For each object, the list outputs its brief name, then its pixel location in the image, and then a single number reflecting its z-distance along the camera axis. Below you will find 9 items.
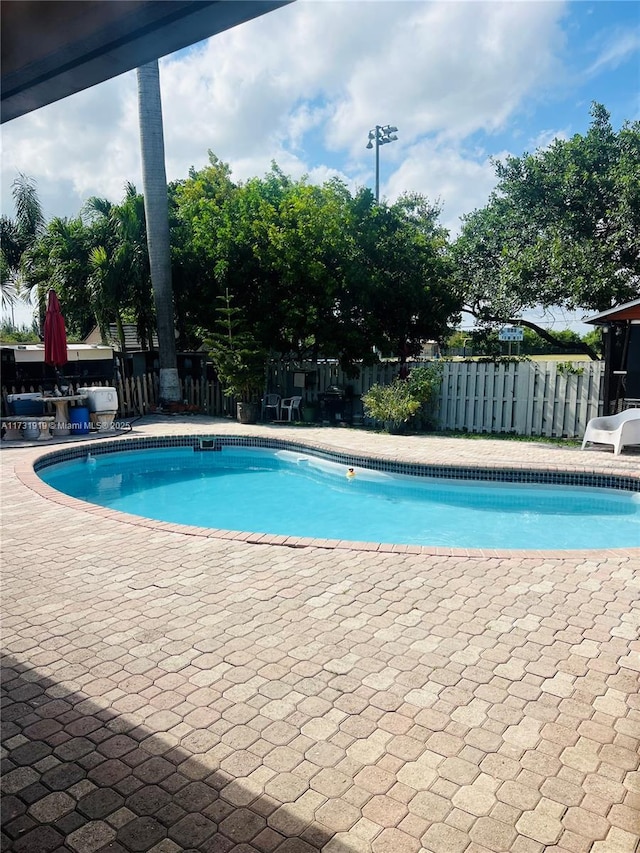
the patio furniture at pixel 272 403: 14.95
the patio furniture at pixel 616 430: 9.92
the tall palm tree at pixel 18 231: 23.53
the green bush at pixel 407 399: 12.41
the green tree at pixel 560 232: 11.93
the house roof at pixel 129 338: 20.53
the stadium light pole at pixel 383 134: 23.44
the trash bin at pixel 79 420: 12.84
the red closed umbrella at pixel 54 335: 12.05
